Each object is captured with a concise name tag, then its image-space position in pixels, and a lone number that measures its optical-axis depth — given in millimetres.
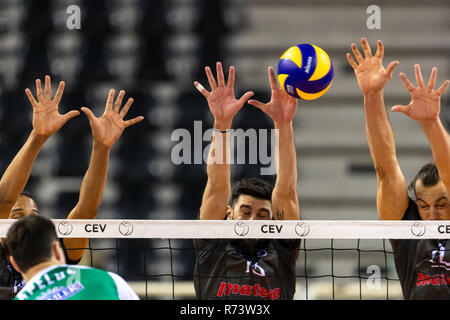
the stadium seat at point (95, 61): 11109
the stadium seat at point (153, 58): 11094
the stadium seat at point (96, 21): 11305
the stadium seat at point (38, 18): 11352
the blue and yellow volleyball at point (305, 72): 5234
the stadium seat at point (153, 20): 11172
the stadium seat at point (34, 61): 11000
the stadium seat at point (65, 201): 10281
